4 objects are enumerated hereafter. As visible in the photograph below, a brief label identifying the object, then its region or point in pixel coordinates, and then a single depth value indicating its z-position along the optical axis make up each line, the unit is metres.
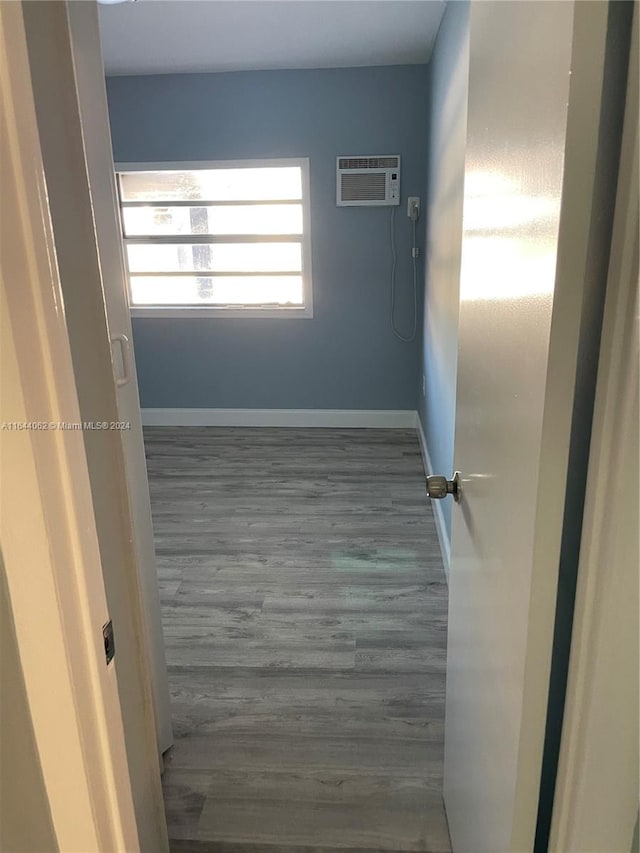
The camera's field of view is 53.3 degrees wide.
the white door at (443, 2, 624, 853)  0.68
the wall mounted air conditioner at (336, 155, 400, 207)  4.25
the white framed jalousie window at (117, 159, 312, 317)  4.48
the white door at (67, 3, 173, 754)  1.29
